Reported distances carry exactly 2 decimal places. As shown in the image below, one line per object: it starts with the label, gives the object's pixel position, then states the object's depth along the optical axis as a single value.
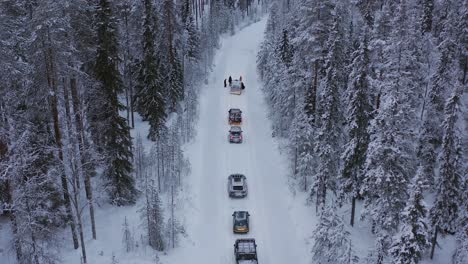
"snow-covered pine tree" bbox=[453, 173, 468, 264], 23.44
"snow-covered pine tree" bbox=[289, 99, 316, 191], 32.59
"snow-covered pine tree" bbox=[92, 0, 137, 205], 29.19
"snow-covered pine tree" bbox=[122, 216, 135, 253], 25.59
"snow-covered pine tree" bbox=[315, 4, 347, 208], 29.41
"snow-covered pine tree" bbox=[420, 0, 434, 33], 59.79
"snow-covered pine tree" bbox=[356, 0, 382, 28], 48.19
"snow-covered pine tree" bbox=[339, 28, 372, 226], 26.75
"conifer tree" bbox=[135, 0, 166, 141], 38.44
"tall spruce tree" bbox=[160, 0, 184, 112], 45.25
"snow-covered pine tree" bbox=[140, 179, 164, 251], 25.42
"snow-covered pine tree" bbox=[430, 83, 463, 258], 26.30
